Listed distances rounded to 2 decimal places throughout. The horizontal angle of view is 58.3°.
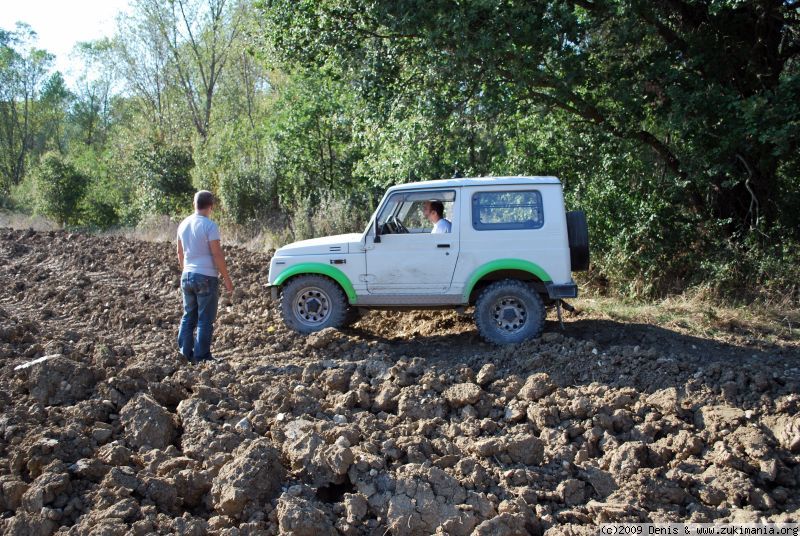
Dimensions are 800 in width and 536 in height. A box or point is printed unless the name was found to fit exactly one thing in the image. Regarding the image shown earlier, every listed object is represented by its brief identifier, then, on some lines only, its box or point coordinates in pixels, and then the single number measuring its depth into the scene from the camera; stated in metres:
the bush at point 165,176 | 21.16
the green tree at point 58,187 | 21.81
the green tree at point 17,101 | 39.84
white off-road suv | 8.12
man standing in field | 7.46
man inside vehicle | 8.26
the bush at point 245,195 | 17.69
